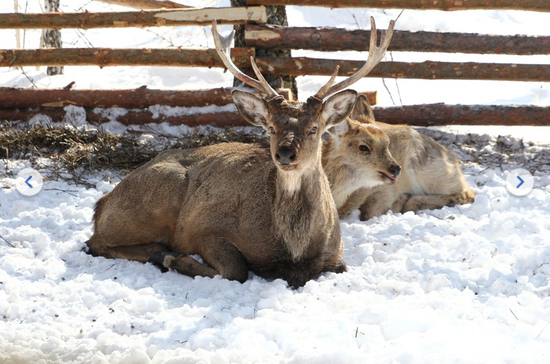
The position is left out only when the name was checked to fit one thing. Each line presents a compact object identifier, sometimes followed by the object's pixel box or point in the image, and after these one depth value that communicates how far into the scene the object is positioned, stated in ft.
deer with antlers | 36.14
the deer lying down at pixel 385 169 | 50.25
